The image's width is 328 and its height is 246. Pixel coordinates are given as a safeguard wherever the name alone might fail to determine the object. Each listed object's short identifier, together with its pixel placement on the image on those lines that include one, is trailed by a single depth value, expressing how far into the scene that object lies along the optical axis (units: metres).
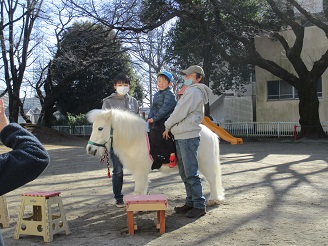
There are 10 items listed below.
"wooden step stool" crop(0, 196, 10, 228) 5.00
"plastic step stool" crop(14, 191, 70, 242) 4.43
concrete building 23.56
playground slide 18.81
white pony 5.35
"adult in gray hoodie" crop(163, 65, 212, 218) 5.22
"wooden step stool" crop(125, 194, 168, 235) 4.50
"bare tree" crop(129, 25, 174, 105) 24.21
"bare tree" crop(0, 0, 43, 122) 24.94
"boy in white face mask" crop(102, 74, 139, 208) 5.92
